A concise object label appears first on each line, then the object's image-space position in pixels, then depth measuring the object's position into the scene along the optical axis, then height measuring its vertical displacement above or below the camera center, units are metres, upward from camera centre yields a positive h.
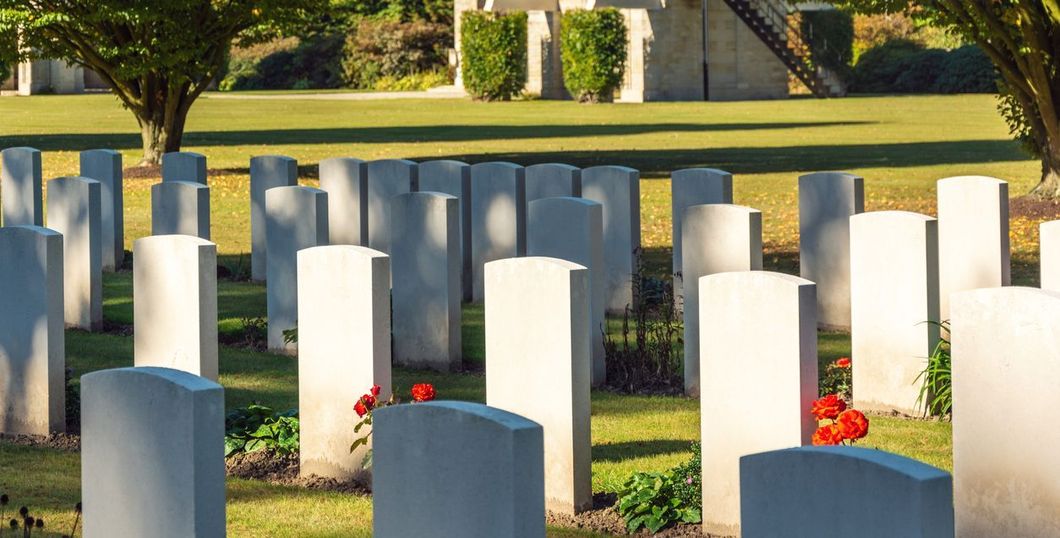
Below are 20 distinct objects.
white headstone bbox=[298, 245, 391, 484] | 14.02 -0.28
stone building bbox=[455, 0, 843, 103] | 93.01 +6.43
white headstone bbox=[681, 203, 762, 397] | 17.17 +0.13
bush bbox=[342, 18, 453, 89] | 114.48 +8.11
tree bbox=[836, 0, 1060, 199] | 32.39 +2.23
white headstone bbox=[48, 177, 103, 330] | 21.19 +0.23
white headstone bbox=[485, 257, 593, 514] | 13.00 -0.33
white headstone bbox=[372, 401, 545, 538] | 8.02 -0.48
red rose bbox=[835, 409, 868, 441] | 11.08 -0.52
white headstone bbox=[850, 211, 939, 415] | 16.15 -0.18
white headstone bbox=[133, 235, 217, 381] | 15.02 -0.09
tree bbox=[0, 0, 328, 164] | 41.17 +3.23
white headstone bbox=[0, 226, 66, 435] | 15.12 -0.21
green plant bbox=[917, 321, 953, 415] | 15.94 -0.56
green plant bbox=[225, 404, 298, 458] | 15.01 -0.69
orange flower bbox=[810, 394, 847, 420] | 11.38 -0.48
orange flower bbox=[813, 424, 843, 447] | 11.07 -0.56
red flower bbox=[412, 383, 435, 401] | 12.68 -0.44
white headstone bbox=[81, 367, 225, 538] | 8.79 -0.45
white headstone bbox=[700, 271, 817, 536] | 11.89 -0.36
